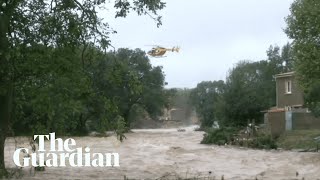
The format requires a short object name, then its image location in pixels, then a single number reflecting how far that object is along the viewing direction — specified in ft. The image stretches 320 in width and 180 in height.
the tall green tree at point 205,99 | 305.90
